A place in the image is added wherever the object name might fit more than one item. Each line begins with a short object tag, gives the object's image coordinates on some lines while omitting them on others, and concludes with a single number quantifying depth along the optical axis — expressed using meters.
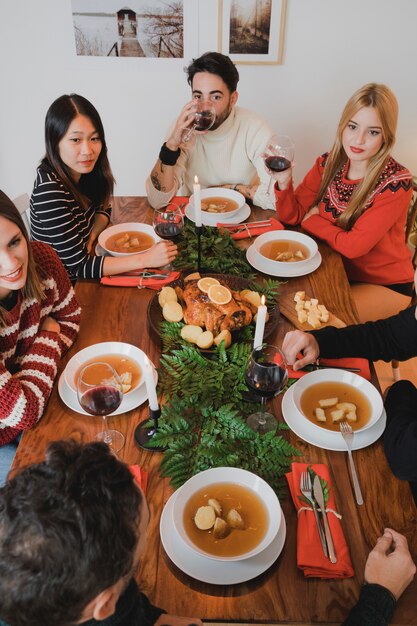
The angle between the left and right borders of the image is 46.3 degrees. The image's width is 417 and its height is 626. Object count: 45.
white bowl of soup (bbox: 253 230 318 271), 1.81
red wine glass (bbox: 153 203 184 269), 1.74
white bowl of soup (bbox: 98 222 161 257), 1.94
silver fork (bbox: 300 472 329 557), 1.00
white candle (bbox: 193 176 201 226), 1.62
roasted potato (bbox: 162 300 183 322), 1.47
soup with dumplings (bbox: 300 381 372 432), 1.25
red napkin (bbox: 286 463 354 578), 0.95
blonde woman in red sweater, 1.97
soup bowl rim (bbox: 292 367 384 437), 1.27
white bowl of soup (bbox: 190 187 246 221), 2.09
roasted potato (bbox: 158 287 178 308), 1.52
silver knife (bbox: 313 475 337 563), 0.97
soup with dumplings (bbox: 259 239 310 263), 1.86
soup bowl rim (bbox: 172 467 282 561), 0.96
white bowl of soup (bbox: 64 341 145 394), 1.34
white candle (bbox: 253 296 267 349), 1.21
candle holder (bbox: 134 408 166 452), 1.18
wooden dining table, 0.92
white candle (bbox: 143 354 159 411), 1.08
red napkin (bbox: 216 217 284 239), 2.01
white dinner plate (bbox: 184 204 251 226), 2.09
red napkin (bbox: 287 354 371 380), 1.40
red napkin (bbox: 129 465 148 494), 1.10
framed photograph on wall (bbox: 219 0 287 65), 2.95
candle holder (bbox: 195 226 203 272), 1.71
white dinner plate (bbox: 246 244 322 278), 1.78
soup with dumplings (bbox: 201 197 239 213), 2.15
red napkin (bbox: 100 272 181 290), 1.73
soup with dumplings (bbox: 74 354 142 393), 1.33
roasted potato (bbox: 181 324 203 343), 1.41
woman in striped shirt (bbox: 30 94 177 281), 1.79
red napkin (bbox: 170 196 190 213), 2.23
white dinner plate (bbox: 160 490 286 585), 0.94
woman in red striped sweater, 1.24
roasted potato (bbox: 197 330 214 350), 1.39
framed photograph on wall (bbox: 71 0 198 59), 2.97
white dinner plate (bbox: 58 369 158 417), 1.28
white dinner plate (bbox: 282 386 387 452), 1.19
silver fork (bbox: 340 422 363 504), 1.08
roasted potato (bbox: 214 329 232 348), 1.40
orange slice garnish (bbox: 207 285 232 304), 1.44
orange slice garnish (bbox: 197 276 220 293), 1.50
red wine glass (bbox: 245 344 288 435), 1.14
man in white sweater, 2.26
